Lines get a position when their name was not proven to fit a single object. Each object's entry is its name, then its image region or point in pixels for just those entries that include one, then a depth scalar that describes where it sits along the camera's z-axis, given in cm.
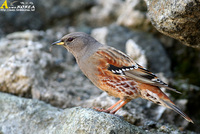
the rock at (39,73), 943
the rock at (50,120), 670
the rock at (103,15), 1444
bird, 788
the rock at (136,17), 1273
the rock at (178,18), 637
